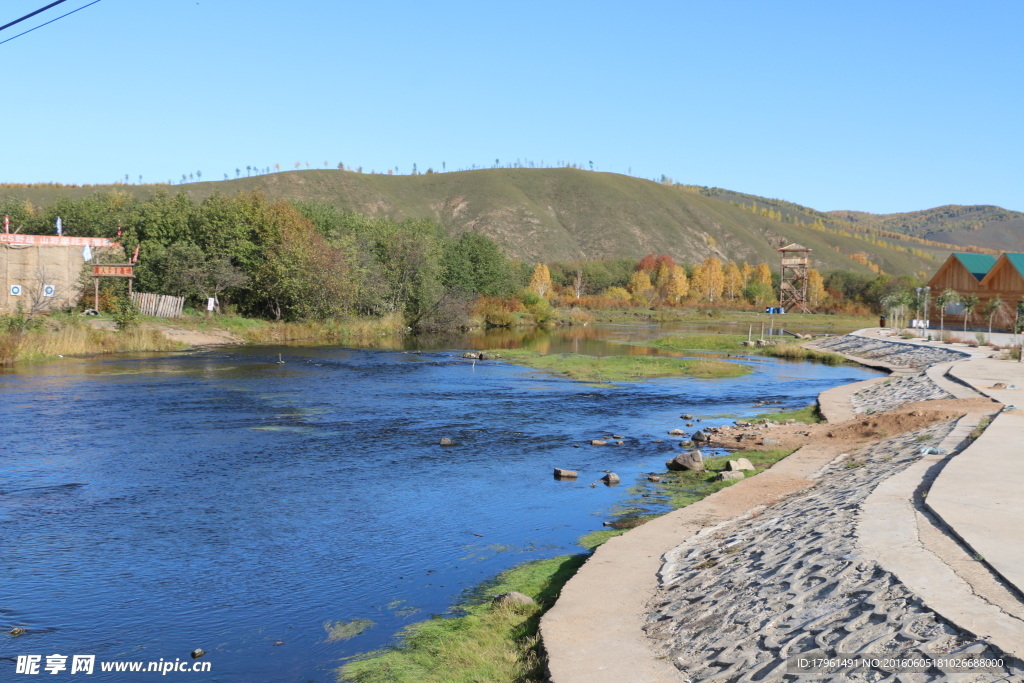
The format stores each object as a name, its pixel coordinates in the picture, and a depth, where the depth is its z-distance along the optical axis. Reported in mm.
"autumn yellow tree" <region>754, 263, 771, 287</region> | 159162
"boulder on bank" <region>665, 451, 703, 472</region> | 20375
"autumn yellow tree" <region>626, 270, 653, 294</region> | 144912
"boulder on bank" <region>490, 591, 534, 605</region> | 11680
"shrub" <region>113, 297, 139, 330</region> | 52506
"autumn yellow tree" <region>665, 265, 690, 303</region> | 143875
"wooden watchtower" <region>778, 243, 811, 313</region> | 129125
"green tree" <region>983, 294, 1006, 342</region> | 61591
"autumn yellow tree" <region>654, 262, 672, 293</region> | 146500
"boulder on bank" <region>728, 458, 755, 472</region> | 19566
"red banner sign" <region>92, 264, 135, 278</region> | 56753
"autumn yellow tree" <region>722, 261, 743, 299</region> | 155712
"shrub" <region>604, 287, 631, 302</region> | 135375
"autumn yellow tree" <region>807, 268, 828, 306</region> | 140500
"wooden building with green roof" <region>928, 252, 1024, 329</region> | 65375
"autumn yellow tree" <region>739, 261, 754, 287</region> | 161525
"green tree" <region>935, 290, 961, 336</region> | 67438
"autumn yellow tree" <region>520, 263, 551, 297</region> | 126500
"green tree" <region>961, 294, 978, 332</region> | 65375
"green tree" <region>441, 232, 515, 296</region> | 87312
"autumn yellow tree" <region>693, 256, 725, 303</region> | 152125
